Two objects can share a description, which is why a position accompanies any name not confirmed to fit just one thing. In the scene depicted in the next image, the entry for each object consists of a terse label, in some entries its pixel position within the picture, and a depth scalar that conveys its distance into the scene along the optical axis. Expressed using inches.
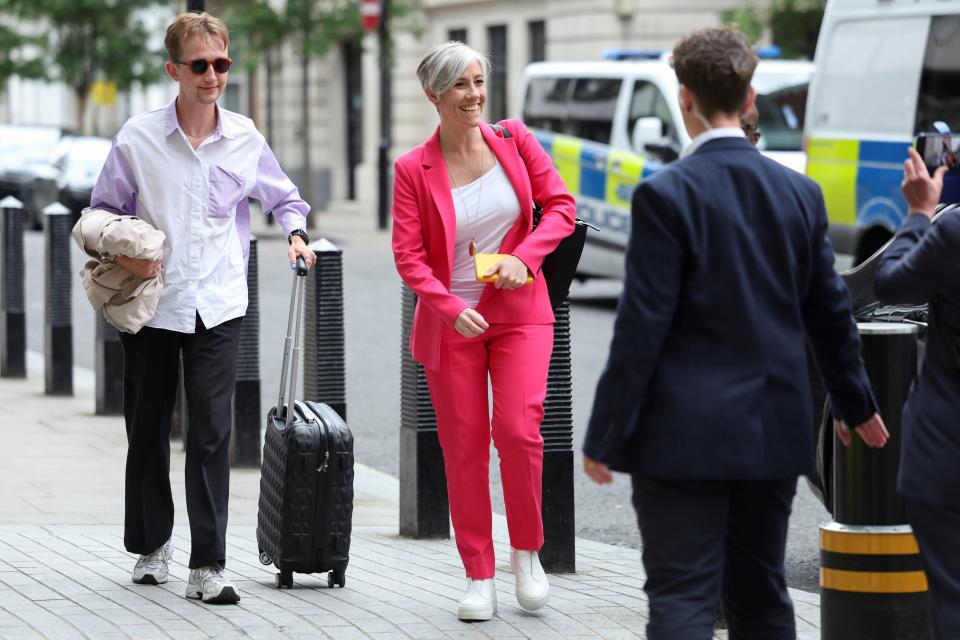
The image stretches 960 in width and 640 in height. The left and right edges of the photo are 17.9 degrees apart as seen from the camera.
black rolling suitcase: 363.3
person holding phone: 264.0
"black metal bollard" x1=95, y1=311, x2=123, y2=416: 652.5
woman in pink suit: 345.3
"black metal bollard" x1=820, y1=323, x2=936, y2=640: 302.4
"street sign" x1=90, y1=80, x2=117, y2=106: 2687.3
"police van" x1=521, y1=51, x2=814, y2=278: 1011.8
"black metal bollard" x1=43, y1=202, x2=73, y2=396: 712.0
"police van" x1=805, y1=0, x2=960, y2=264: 767.4
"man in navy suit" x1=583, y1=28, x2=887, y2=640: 242.3
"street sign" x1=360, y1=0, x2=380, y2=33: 1867.1
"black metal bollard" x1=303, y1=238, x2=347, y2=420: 472.4
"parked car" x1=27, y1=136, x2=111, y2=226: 1919.9
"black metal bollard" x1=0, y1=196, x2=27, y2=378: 766.3
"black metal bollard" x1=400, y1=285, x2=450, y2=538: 435.5
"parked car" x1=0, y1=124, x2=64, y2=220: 2025.6
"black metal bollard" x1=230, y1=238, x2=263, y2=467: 554.9
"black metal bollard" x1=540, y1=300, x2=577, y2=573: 401.5
